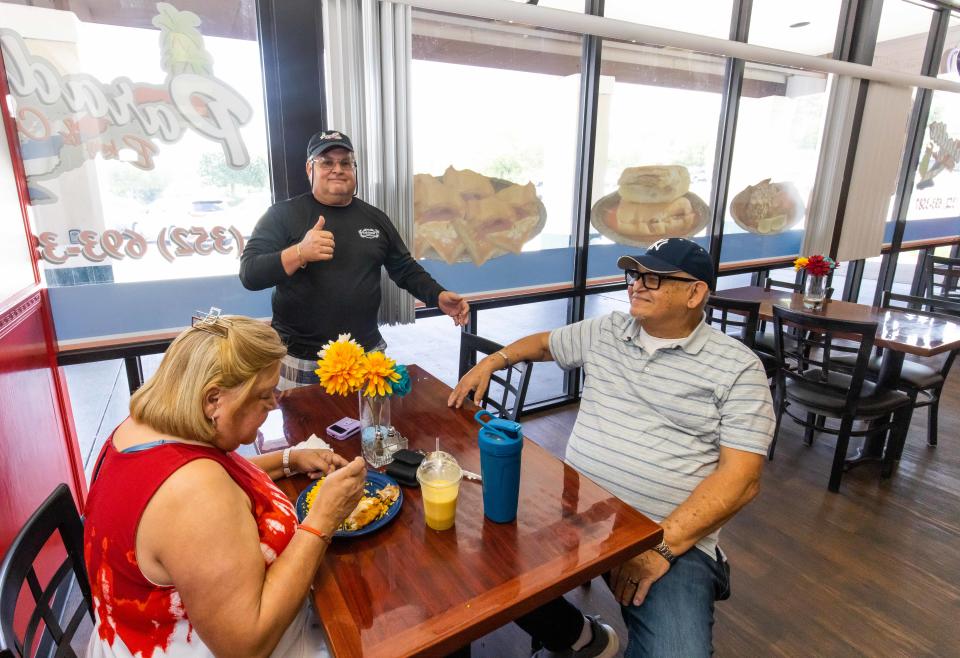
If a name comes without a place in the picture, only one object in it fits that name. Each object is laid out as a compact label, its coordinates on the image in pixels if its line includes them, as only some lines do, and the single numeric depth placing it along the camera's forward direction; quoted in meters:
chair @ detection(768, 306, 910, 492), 2.56
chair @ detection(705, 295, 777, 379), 2.99
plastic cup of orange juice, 1.09
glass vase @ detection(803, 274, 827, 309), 3.37
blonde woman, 0.80
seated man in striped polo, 1.31
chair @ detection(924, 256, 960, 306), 4.22
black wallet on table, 1.29
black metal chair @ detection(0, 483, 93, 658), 0.88
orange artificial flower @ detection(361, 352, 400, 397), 1.27
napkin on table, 1.40
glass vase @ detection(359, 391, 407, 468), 1.41
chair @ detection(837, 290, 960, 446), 2.92
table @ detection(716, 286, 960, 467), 2.64
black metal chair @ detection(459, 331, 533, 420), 1.85
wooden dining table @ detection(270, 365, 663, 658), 0.88
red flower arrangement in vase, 3.27
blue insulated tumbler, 1.07
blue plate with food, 1.12
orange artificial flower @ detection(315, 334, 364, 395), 1.25
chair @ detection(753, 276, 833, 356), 3.57
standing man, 2.17
